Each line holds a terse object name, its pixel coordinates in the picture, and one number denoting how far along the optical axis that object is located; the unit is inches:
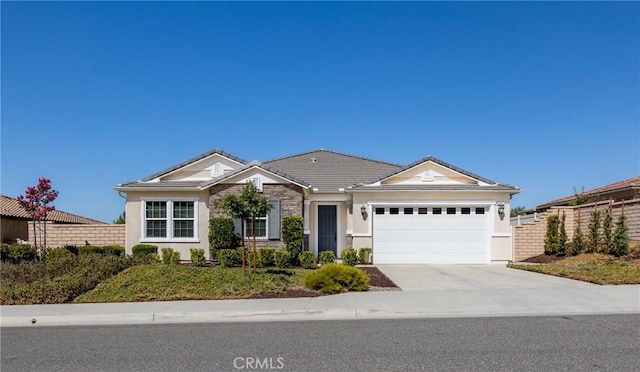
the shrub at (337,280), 462.4
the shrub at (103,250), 770.2
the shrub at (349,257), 723.4
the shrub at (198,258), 718.4
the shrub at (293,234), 742.5
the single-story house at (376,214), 778.8
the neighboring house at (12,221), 1051.9
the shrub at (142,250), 746.2
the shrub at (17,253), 751.7
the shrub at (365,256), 757.3
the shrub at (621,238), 676.7
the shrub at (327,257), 727.1
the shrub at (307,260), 708.7
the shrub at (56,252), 731.2
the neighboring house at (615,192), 923.0
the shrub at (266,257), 715.4
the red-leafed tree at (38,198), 740.6
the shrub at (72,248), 788.6
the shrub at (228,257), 708.0
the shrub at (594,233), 734.5
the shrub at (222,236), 747.4
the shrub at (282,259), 701.5
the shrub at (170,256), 737.3
